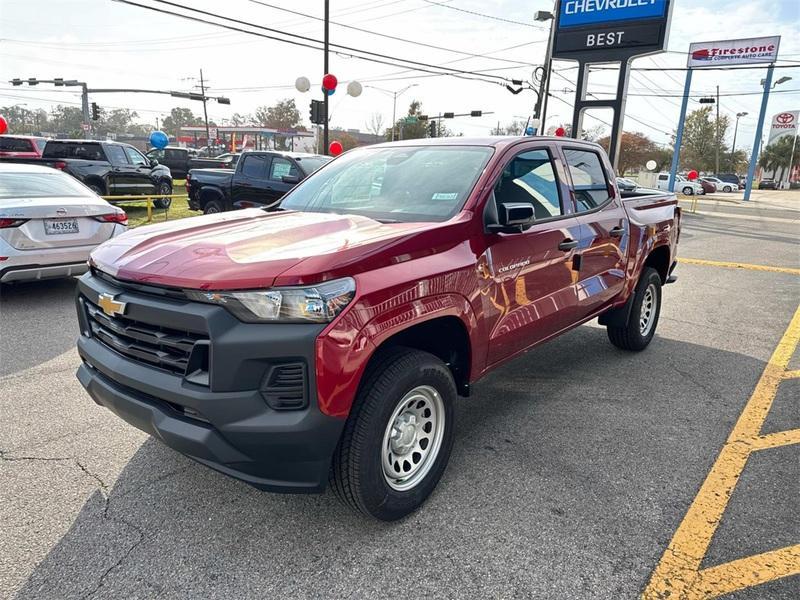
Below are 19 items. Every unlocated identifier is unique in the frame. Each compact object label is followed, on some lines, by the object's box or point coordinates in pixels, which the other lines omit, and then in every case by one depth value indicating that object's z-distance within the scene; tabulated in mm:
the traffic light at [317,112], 15953
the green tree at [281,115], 90688
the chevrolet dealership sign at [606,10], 11086
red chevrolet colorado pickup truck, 2162
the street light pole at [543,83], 23527
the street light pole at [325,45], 16734
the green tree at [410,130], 71250
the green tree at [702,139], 80938
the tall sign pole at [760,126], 41938
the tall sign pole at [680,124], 39594
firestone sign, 39562
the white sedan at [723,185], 55500
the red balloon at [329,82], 15227
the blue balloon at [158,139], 30078
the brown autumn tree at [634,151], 68062
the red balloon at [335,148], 17931
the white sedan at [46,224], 5652
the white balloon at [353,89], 16781
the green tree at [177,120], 116125
